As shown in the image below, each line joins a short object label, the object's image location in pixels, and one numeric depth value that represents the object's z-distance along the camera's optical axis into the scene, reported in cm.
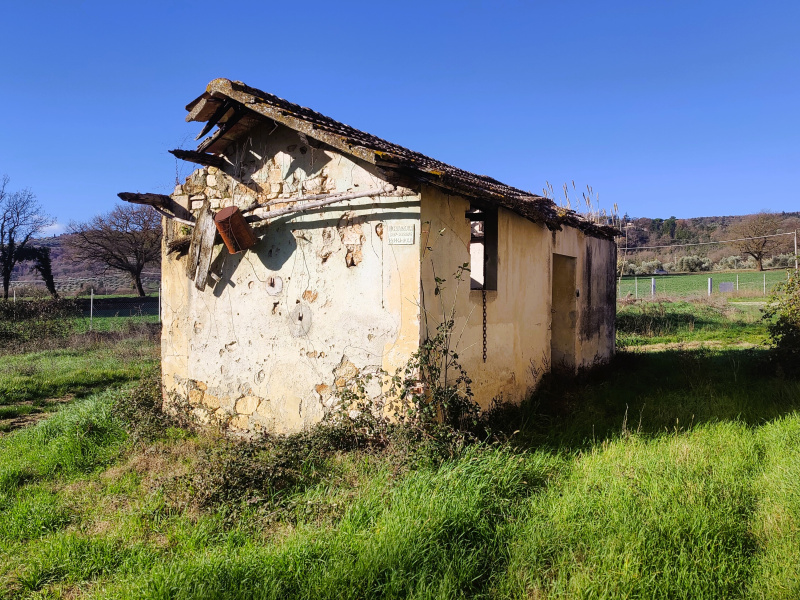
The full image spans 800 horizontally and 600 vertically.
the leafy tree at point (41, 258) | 2792
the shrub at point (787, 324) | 848
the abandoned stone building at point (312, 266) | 527
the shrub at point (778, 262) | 4151
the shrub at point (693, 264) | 4591
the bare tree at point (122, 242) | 3309
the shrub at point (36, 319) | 1495
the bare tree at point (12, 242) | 2817
